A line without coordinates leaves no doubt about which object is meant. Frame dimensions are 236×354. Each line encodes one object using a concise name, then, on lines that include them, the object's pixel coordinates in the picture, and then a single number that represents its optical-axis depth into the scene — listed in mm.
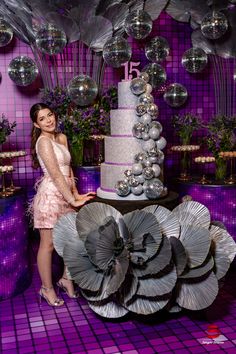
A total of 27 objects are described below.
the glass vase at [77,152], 4840
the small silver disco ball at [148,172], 3475
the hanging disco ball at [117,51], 4625
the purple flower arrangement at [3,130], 4223
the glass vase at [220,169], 4723
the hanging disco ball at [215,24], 4941
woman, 3729
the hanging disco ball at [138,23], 4750
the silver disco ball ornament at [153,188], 3500
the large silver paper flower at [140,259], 3166
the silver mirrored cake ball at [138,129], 3520
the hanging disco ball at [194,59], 5223
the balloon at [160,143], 3596
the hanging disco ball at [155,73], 5082
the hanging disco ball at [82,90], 4531
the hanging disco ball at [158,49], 5176
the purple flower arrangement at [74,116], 4734
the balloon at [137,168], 3480
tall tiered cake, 3600
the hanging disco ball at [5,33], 4547
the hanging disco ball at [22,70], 4715
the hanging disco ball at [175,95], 5203
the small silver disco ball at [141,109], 3541
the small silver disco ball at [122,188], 3535
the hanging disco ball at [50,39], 4559
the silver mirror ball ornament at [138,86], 3539
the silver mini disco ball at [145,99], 3559
